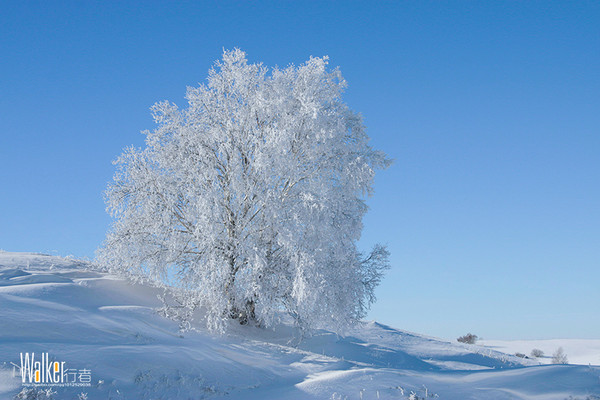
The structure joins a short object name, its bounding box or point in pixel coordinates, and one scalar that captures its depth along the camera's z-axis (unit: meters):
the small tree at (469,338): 29.45
